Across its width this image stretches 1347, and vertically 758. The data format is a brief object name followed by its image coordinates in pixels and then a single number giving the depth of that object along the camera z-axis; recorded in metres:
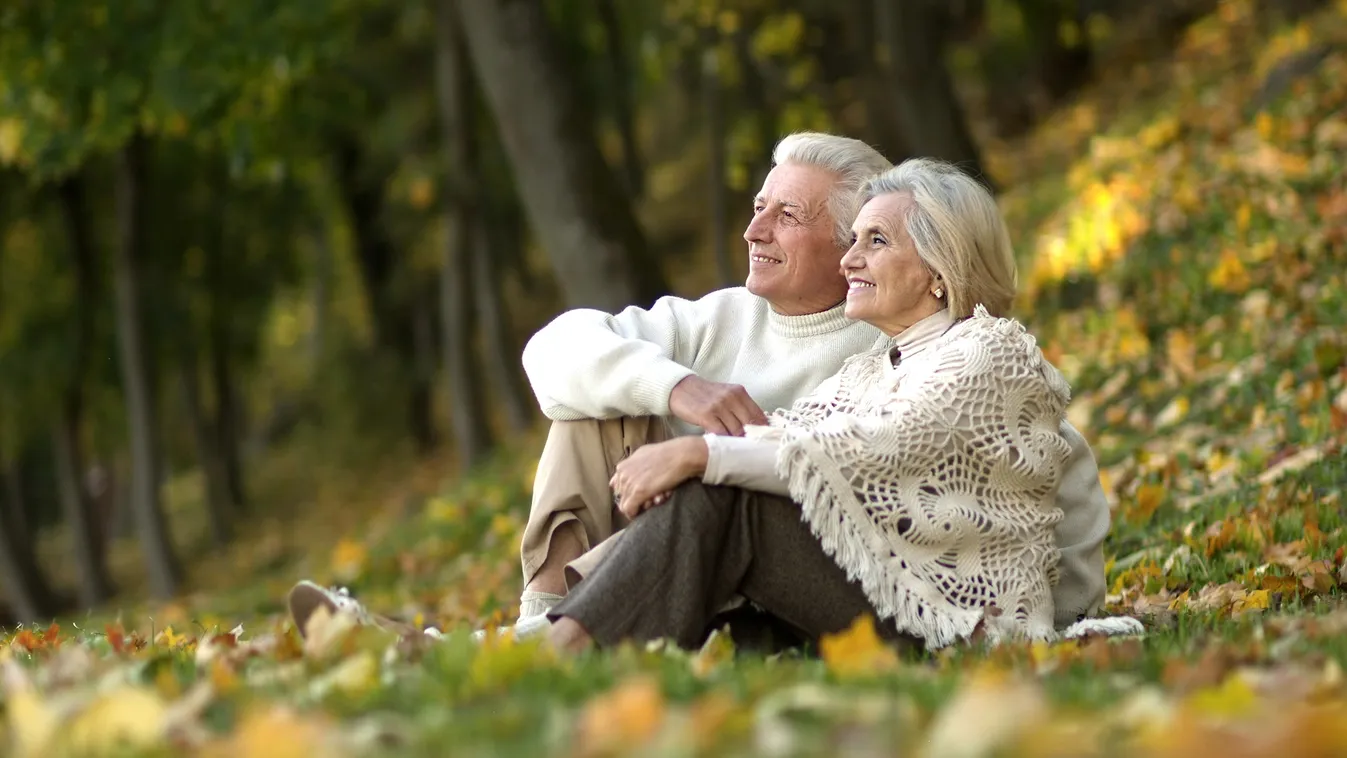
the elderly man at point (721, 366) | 4.53
